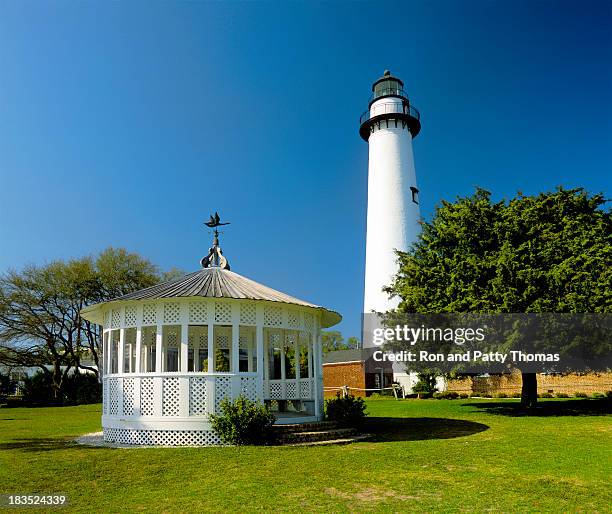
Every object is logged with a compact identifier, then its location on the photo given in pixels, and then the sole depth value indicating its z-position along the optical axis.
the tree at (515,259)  17.95
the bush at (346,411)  14.60
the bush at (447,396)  29.53
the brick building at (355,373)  36.03
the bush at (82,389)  38.22
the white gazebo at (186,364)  12.36
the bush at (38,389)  37.31
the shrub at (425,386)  30.71
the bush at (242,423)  11.98
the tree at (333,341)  68.38
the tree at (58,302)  37.50
